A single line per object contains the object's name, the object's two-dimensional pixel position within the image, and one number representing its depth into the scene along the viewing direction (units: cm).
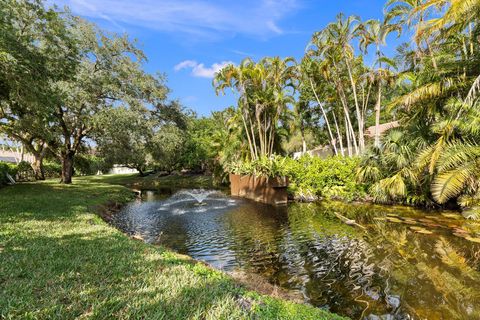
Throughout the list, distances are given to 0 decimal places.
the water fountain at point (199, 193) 1701
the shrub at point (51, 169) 3681
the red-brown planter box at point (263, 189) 1559
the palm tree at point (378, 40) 1525
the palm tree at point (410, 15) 926
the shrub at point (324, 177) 1471
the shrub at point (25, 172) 2721
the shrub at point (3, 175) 1795
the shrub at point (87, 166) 3722
